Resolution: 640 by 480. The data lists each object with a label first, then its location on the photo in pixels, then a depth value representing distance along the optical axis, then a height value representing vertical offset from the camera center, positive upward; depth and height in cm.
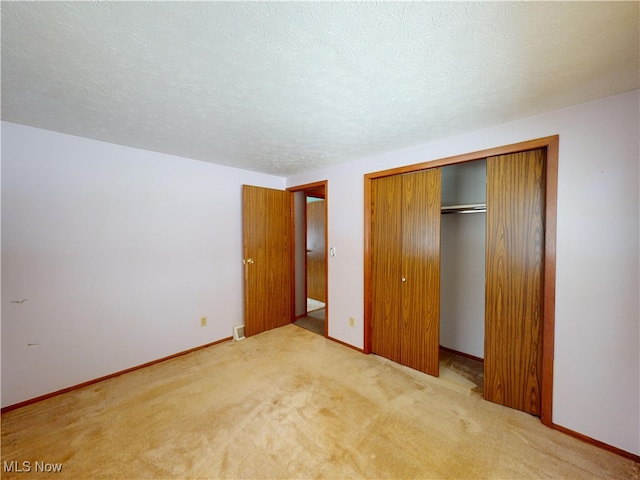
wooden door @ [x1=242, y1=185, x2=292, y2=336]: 323 -34
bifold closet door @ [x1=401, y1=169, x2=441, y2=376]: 231 -35
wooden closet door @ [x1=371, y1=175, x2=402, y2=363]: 256 -34
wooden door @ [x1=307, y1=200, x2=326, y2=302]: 511 -34
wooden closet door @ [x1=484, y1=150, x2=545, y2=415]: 180 -35
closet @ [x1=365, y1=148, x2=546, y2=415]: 183 -35
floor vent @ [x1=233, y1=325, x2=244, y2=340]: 314 -126
